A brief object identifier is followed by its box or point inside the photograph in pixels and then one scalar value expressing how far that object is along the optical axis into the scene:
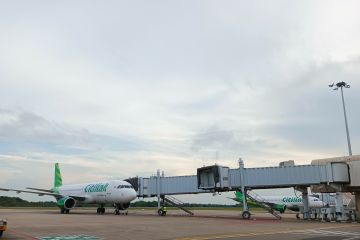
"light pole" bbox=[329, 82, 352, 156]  52.16
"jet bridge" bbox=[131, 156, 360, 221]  39.78
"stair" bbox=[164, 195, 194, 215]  54.62
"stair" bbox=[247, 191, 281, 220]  45.02
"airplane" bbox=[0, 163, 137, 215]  52.19
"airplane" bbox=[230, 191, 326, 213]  69.62
